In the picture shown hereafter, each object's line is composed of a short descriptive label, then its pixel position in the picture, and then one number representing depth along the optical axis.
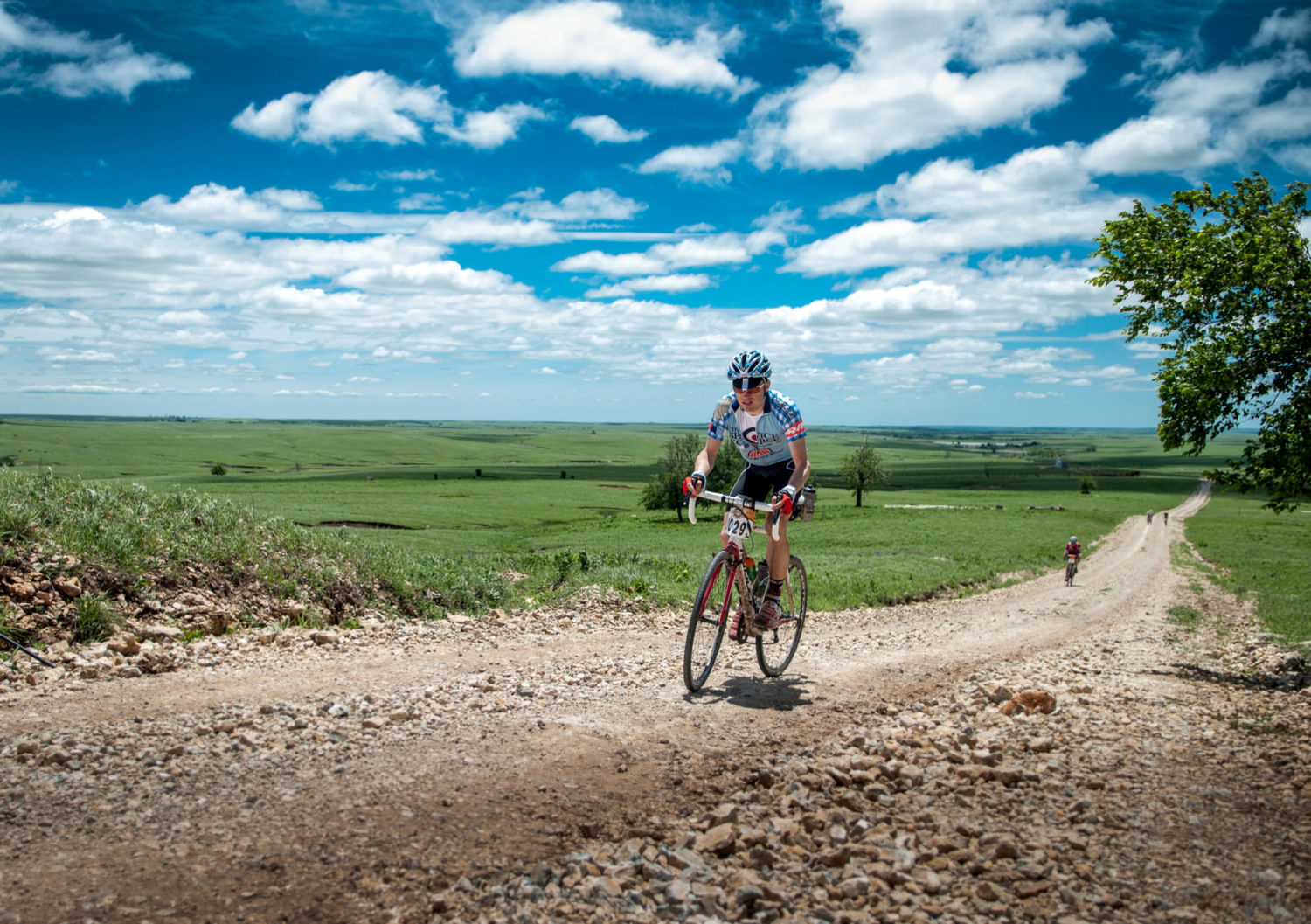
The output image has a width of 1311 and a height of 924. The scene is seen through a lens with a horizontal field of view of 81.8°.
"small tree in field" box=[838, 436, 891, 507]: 101.31
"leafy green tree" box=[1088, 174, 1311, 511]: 10.59
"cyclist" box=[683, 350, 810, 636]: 7.87
